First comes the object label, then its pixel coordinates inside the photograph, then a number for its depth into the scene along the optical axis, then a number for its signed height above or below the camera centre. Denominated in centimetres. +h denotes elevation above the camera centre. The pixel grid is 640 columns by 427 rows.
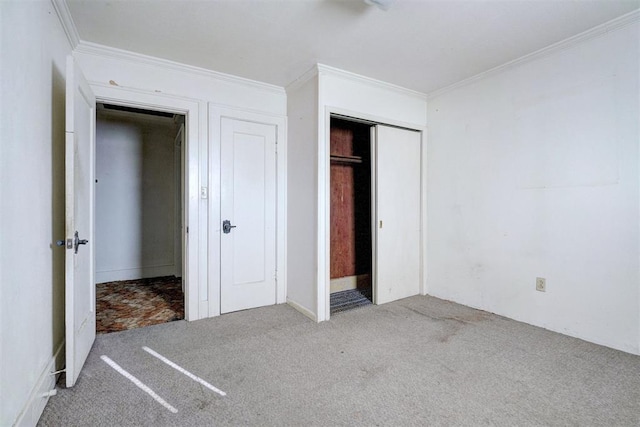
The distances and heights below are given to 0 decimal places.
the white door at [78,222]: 186 -6
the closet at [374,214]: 354 -1
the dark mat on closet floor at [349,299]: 345 -102
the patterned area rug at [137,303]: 300 -102
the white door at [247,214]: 321 -1
